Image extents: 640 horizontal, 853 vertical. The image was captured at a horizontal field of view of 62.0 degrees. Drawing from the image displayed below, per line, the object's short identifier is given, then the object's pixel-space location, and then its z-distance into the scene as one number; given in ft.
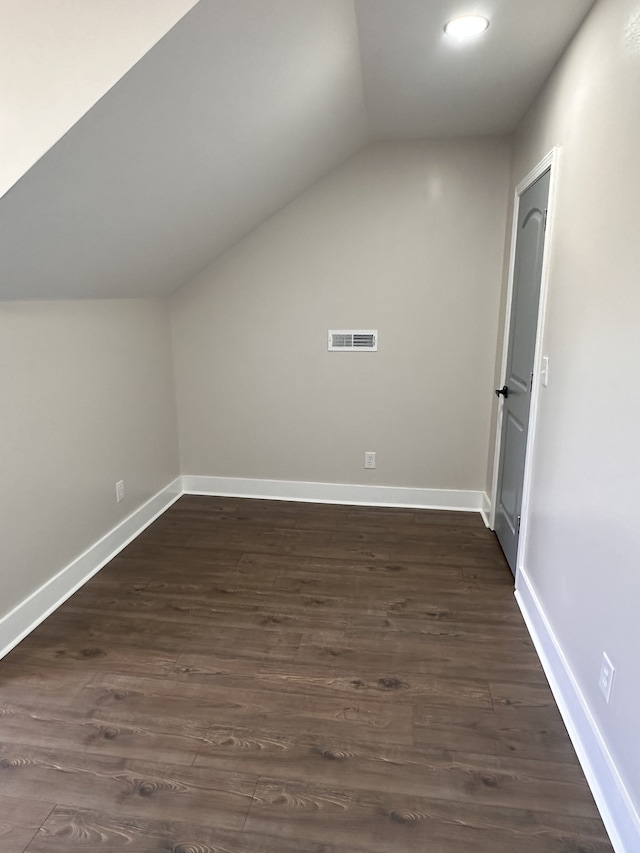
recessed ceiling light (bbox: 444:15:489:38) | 6.42
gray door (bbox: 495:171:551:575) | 8.48
